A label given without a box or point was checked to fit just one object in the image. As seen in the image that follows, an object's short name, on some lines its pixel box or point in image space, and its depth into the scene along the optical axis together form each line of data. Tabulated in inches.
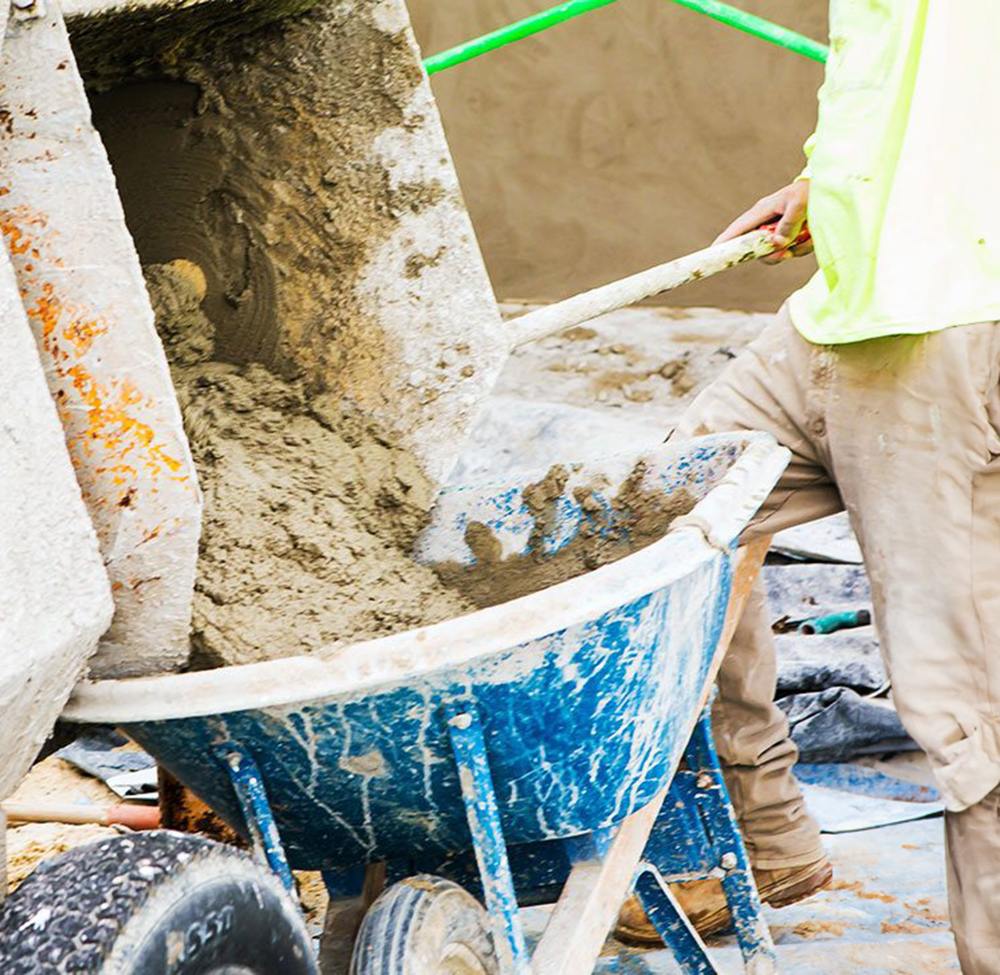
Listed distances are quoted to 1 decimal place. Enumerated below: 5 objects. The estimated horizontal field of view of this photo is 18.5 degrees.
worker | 155.4
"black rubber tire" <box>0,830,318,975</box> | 100.8
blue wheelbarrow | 117.4
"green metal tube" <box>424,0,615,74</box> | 212.6
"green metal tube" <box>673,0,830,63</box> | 225.3
